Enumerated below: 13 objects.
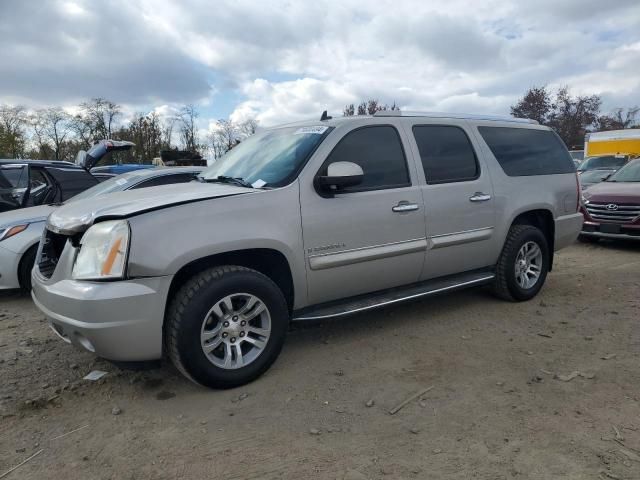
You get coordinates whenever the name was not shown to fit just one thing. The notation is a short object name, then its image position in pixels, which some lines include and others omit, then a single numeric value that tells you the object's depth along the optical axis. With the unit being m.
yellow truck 15.30
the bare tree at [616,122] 45.72
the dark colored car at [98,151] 8.38
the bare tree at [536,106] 43.62
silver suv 2.90
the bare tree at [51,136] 48.91
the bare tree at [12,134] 41.50
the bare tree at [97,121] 45.69
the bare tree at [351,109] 41.71
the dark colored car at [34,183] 6.54
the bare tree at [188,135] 47.50
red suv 7.81
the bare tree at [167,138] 45.01
